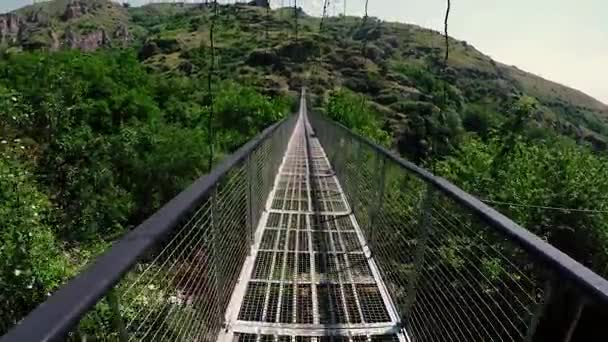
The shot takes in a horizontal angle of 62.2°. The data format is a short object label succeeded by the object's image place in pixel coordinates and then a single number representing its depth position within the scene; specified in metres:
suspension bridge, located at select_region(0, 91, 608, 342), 1.21
